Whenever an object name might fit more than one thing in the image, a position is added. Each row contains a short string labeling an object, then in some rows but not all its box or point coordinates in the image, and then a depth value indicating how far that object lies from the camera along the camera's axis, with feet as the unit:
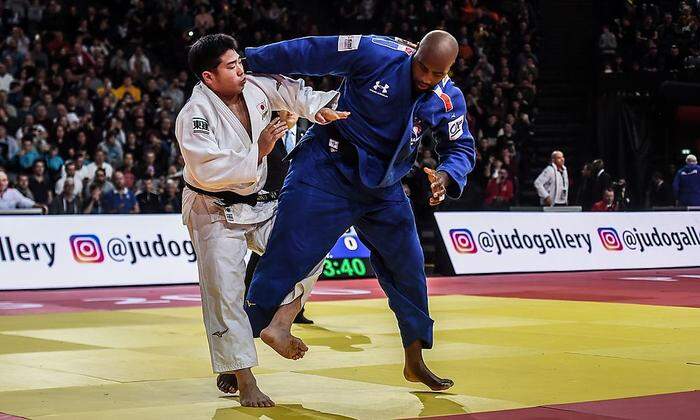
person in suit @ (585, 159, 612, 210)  67.77
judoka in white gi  18.19
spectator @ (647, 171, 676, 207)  77.46
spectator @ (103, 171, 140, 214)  56.59
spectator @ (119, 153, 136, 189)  60.06
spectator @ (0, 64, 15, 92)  63.98
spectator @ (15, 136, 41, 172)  59.11
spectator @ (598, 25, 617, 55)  85.76
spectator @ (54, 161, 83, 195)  57.57
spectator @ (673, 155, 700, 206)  71.46
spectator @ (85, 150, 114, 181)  58.85
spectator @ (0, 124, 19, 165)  59.11
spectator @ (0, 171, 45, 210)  52.14
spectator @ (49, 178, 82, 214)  55.57
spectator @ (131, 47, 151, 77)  71.15
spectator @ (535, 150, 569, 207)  64.03
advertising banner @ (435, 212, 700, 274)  55.72
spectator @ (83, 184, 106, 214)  55.83
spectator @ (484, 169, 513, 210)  67.72
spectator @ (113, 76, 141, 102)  68.28
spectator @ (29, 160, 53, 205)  57.06
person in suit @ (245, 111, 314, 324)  19.66
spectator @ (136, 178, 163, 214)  56.85
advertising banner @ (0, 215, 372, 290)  47.11
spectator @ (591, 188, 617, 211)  66.54
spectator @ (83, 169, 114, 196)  57.06
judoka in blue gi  19.12
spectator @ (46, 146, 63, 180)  59.77
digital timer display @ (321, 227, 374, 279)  53.31
